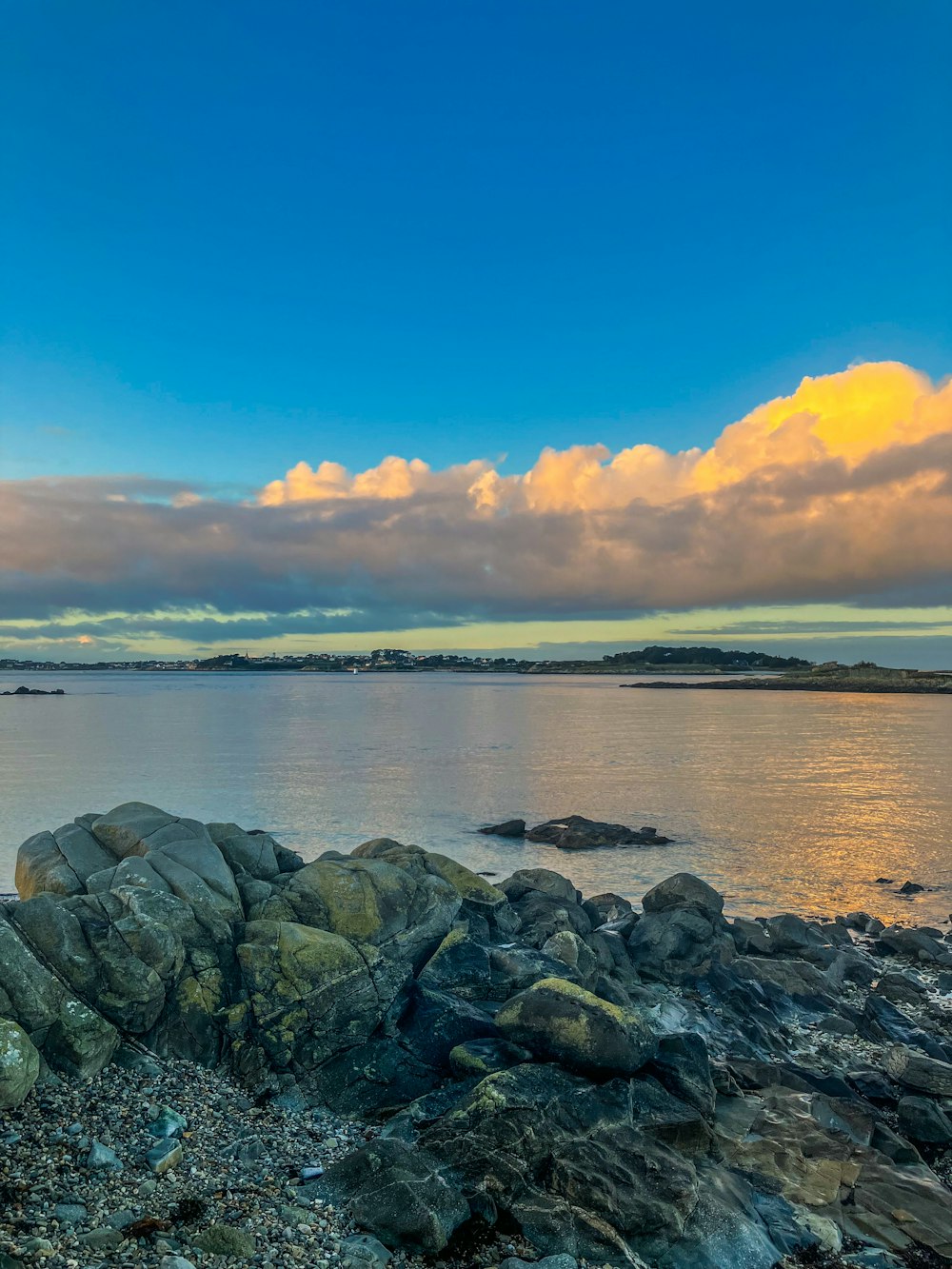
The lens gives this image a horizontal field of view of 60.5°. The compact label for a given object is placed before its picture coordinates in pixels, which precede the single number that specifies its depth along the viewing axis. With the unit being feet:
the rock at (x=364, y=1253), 23.18
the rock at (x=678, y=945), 52.85
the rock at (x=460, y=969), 39.93
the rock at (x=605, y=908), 65.82
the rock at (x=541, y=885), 65.67
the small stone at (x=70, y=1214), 22.97
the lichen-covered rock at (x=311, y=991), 34.96
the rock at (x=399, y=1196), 24.64
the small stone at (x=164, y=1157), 25.98
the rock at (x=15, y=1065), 27.48
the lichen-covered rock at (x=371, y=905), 42.47
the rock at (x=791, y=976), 51.26
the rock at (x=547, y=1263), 23.72
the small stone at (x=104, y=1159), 25.58
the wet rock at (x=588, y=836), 105.60
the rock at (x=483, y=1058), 32.91
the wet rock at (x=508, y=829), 111.39
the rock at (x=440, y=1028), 35.35
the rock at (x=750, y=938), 61.52
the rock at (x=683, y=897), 66.39
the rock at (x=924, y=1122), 34.77
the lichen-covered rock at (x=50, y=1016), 30.66
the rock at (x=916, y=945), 61.96
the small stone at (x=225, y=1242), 22.34
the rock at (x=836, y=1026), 45.91
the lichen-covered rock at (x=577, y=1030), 32.01
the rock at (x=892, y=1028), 44.88
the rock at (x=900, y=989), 52.70
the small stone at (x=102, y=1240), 22.11
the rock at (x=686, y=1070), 32.68
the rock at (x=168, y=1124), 28.12
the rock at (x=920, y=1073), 37.86
